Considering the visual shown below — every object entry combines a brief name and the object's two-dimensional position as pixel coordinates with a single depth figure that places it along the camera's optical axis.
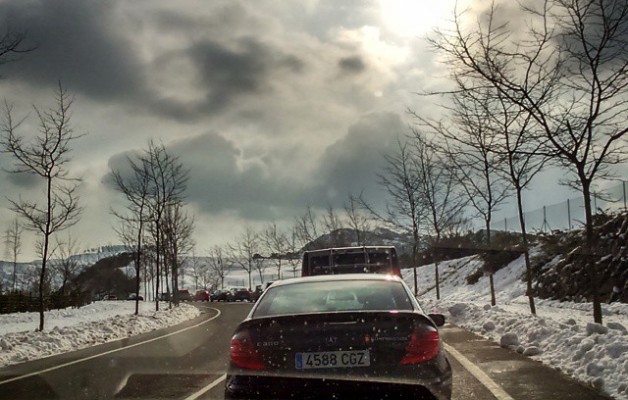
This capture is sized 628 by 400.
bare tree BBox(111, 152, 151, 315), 27.23
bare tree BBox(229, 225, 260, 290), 77.21
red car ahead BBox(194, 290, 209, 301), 68.12
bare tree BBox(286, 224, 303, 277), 58.26
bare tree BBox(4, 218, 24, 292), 59.28
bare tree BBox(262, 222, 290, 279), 62.12
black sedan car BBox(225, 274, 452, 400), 4.14
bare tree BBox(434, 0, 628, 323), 11.27
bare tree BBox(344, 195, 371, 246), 43.56
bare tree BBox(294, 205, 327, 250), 51.09
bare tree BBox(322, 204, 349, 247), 48.00
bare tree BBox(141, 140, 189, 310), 28.27
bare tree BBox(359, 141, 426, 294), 30.11
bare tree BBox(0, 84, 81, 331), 17.62
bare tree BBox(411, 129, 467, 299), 28.56
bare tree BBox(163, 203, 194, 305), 33.67
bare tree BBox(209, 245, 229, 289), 97.44
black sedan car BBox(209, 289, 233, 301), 66.40
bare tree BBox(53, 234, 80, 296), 52.44
